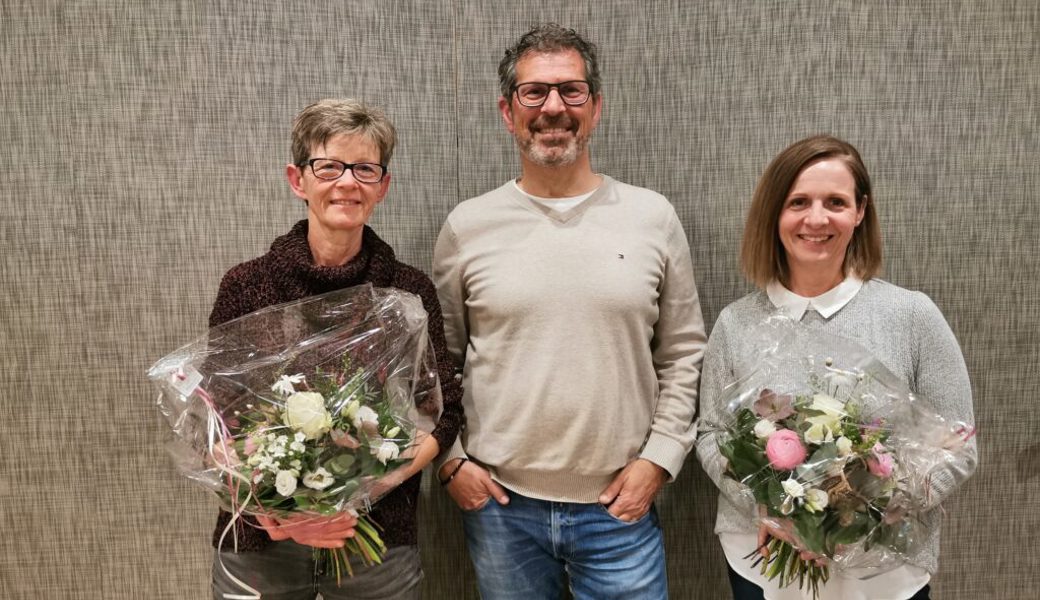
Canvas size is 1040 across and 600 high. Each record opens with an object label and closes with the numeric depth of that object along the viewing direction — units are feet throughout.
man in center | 5.83
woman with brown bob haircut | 5.44
